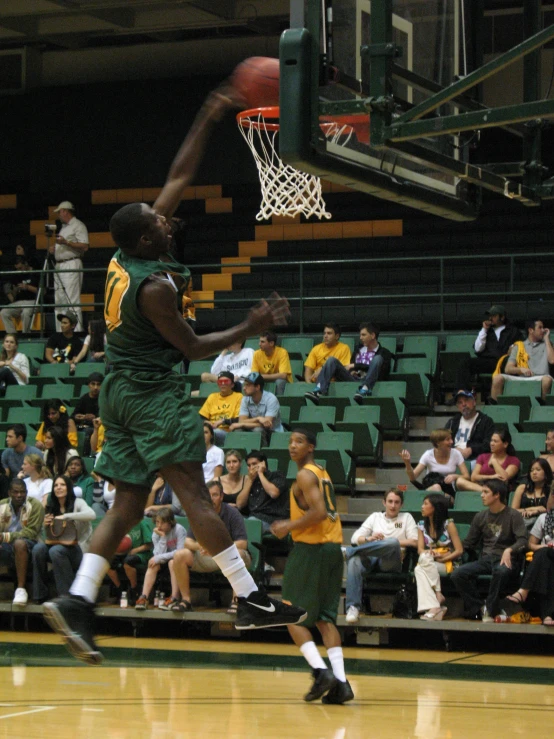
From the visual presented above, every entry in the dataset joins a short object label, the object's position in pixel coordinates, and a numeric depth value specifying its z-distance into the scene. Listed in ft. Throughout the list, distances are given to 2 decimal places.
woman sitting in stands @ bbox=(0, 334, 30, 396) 49.24
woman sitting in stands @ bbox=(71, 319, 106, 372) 49.73
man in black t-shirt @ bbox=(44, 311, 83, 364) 51.29
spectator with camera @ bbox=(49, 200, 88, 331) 56.54
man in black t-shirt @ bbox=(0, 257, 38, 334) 56.24
